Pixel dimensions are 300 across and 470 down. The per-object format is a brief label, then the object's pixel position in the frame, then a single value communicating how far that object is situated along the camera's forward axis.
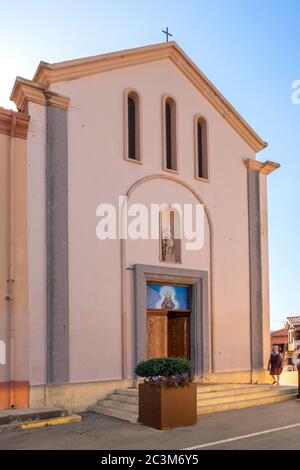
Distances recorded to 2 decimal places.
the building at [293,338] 35.72
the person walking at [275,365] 17.44
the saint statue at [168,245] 15.84
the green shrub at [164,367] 11.52
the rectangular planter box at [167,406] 11.18
